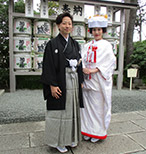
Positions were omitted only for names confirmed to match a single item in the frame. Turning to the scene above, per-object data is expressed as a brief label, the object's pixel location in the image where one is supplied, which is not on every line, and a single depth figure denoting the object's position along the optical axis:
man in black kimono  2.03
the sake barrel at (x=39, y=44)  5.56
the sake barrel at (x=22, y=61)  5.51
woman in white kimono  2.36
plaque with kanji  5.57
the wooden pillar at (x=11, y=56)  5.29
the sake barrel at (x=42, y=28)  5.49
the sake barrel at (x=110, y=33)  6.21
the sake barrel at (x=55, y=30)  5.77
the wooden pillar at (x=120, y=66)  6.50
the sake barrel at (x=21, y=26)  5.35
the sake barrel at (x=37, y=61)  5.66
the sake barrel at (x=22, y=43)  5.42
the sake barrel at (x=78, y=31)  5.81
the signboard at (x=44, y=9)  5.41
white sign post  6.42
